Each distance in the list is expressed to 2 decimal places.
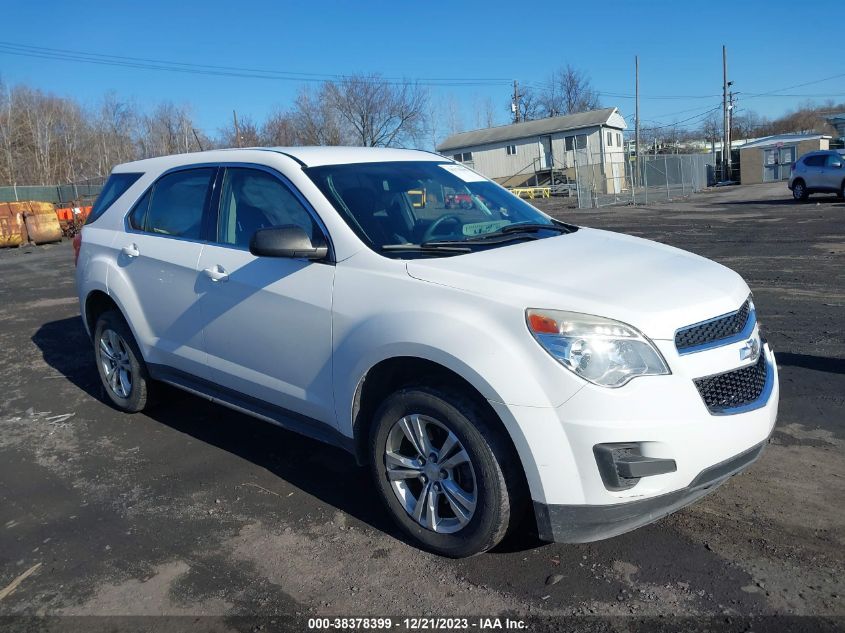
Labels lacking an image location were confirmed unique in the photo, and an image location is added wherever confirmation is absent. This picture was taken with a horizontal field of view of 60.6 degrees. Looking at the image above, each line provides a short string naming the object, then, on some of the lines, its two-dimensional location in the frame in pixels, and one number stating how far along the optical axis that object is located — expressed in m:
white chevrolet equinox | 2.88
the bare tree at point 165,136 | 62.09
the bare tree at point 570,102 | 84.50
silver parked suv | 24.38
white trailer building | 54.62
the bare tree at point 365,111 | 51.53
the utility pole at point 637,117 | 45.92
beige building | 48.50
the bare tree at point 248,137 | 42.91
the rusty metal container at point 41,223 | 25.19
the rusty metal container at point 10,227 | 24.75
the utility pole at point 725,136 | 52.69
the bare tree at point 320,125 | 46.59
